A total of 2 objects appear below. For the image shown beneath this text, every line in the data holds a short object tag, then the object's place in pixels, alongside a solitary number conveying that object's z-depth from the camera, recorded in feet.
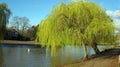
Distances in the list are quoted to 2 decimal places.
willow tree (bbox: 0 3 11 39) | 68.44
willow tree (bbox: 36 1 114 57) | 37.21
